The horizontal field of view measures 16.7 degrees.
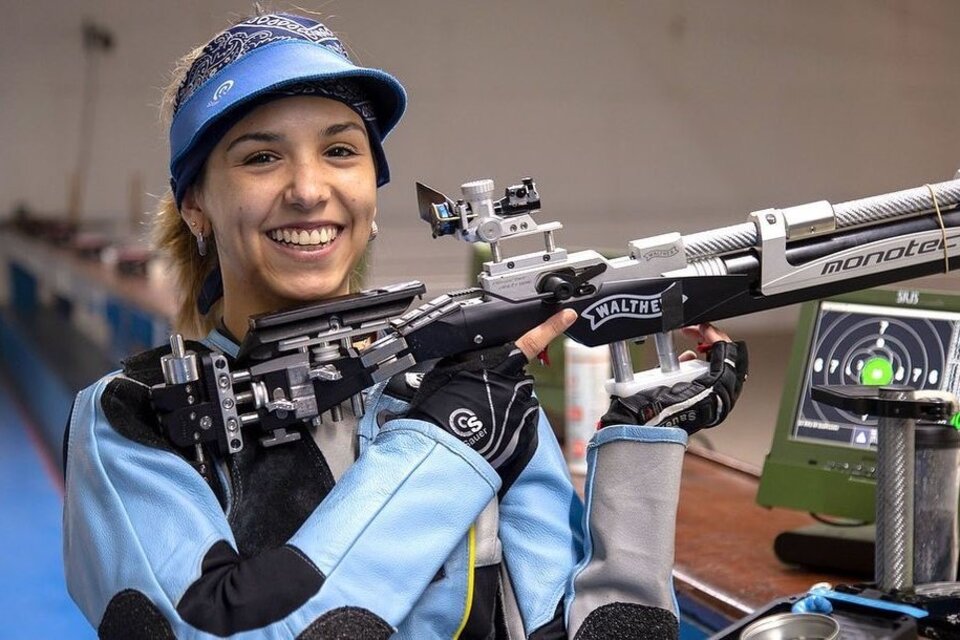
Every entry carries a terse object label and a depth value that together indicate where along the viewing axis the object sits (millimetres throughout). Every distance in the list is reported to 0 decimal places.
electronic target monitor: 2916
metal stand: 2653
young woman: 2475
